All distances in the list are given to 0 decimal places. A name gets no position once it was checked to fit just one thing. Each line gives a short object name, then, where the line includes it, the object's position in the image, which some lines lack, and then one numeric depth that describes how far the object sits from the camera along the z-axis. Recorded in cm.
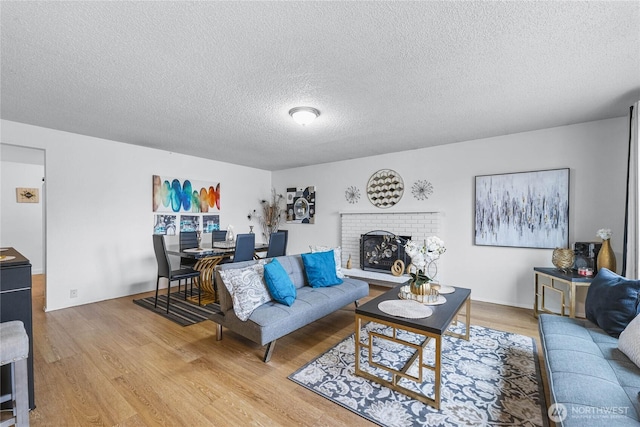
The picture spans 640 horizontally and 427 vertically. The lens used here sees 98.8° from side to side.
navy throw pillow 188
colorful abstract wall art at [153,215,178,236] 467
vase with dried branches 656
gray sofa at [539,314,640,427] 118
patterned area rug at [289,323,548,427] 171
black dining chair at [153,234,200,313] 364
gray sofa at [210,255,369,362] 229
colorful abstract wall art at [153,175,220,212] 468
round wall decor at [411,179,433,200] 453
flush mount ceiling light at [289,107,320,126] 287
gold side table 288
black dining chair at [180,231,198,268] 444
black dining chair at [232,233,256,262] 388
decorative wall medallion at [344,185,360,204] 536
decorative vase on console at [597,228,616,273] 291
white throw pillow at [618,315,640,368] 156
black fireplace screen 473
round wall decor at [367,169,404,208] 486
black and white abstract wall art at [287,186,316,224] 605
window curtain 258
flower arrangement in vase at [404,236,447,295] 242
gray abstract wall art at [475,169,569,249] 349
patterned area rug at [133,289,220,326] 332
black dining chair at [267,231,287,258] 450
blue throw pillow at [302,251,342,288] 322
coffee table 181
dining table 394
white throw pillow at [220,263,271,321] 241
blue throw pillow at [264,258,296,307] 259
